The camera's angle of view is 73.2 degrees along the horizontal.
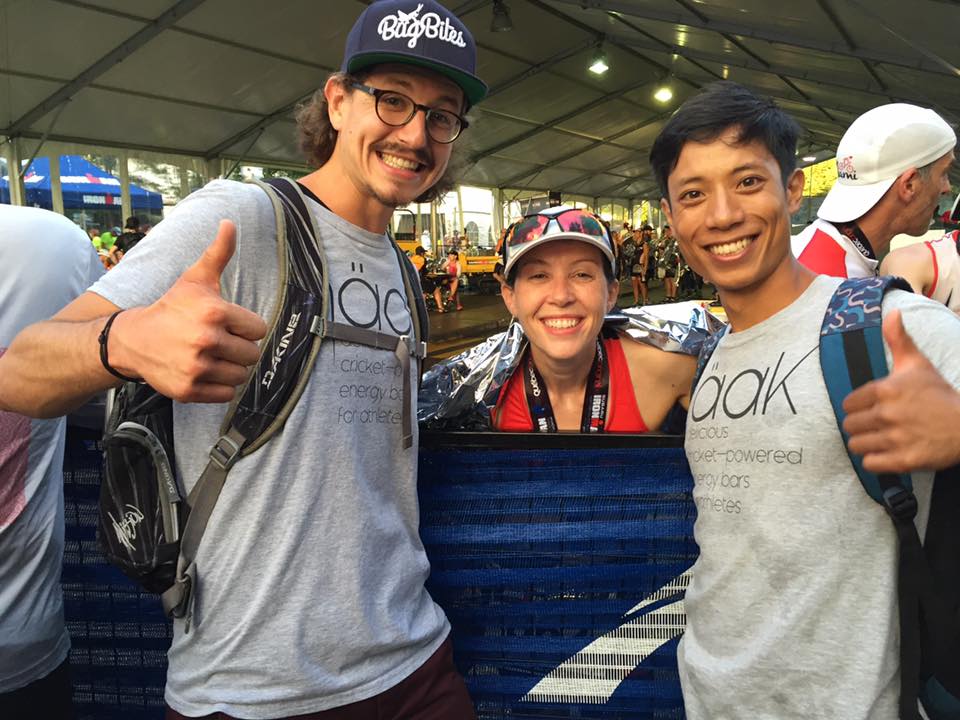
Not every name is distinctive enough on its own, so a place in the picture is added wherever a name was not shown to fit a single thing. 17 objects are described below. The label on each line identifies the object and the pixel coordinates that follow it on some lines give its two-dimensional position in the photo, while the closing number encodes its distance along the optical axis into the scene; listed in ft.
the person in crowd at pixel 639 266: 54.77
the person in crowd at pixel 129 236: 34.79
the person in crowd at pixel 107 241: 41.52
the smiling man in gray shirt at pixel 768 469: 3.77
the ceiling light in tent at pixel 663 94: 63.82
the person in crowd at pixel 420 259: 52.90
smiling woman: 5.92
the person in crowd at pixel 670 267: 56.59
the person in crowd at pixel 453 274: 56.90
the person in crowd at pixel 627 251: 55.36
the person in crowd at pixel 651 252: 57.99
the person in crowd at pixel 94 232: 45.32
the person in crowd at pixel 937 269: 7.72
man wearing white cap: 7.57
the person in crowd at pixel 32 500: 4.91
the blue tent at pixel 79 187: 44.06
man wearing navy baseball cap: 3.53
